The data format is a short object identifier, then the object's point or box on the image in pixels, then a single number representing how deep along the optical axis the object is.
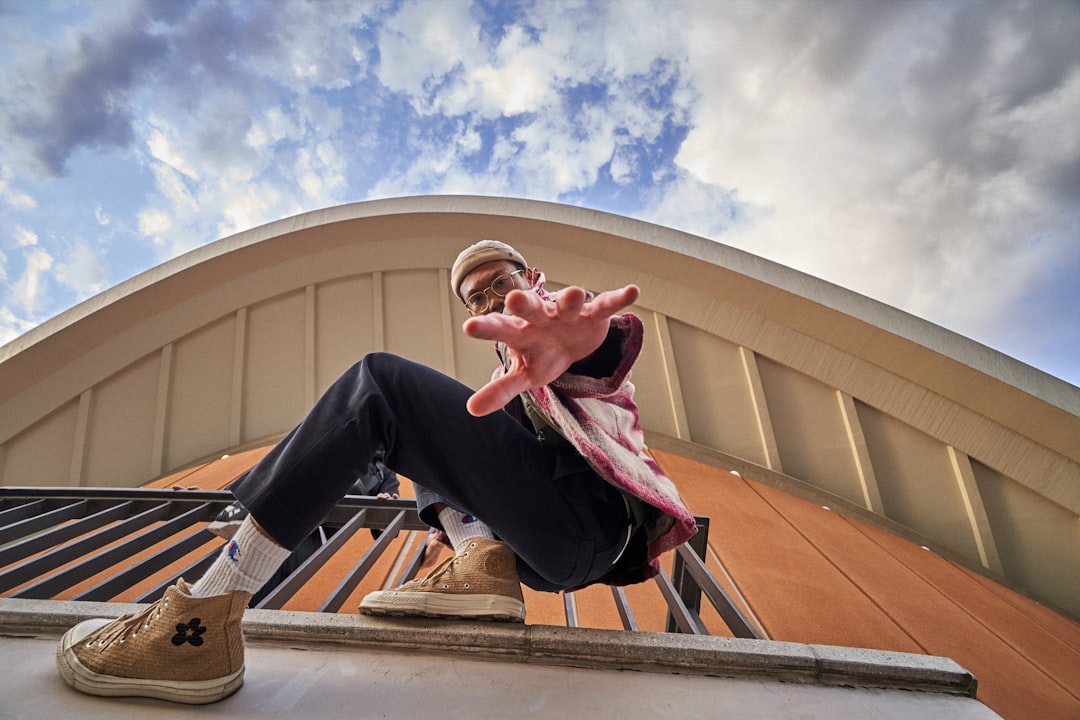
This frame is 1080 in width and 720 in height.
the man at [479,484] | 0.89
